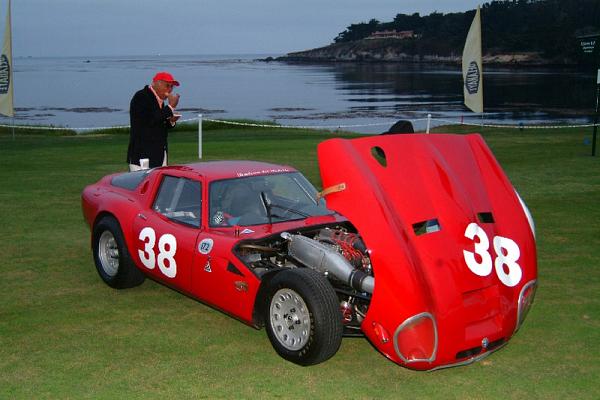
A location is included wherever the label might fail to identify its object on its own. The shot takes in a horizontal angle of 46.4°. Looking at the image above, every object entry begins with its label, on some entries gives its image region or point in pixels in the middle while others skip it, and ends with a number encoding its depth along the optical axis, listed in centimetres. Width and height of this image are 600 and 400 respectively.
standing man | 969
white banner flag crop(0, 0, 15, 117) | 2290
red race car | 479
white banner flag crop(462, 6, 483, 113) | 2686
